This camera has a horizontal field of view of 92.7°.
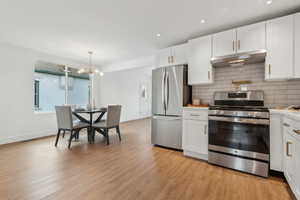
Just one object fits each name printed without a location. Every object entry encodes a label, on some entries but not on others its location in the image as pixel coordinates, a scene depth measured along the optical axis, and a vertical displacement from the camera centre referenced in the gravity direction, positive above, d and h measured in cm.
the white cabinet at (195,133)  259 -64
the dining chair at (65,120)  324 -49
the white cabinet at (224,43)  250 +101
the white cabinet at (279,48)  210 +76
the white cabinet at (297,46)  204 +76
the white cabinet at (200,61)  276 +77
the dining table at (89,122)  359 -53
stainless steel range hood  228 +69
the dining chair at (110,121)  353 -55
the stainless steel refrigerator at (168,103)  302 -8
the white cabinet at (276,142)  198 -61
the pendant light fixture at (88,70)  381 +78
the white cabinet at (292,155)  148 -65
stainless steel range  205 -56
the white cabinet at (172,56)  313 +100
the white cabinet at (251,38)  226 +101
